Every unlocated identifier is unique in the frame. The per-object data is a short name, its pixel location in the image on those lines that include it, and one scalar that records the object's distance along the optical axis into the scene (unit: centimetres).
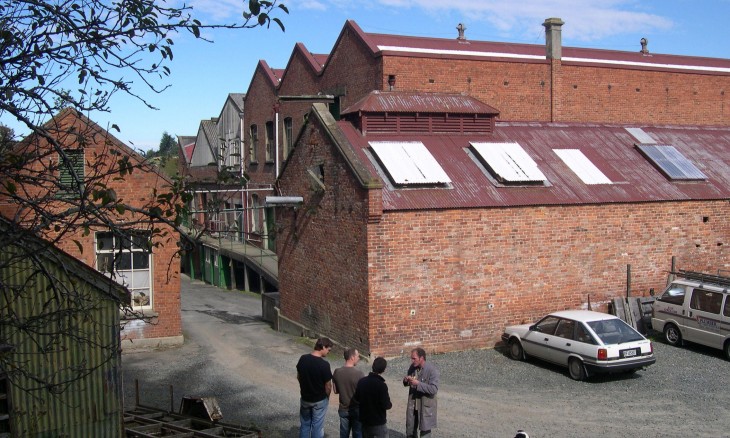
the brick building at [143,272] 1858
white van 1612
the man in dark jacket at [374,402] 918
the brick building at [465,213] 1703
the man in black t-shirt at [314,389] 967
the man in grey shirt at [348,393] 971
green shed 969
